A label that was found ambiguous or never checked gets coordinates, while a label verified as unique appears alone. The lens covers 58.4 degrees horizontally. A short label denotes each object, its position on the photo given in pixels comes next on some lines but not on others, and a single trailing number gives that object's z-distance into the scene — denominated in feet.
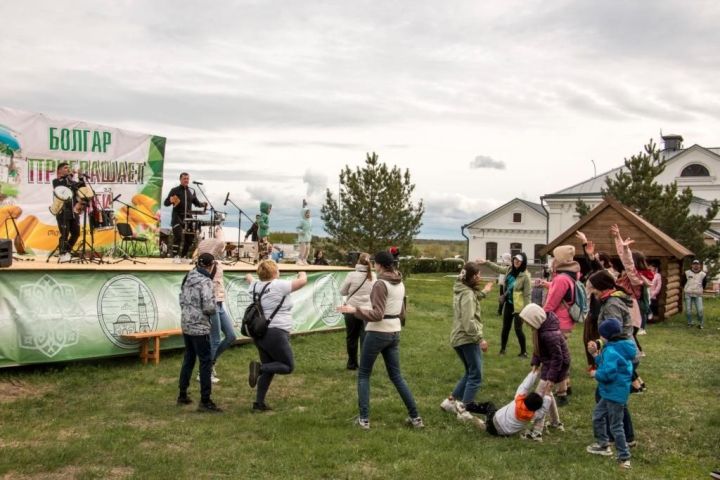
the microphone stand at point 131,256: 45.32
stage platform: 29.91
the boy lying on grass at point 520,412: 21.74
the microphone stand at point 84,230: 41.42
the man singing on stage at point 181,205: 46.78
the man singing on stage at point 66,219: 41.91
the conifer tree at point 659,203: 81.71
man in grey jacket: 24.53
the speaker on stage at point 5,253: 29.32
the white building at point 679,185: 147.74
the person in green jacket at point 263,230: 51.83
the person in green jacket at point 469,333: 23.90
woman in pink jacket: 26.81
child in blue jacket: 19.71
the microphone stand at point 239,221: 48.96
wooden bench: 33.53
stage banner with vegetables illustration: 52.16
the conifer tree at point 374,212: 84.89
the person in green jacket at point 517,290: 36.58
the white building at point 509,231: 174.50
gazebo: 64.54
